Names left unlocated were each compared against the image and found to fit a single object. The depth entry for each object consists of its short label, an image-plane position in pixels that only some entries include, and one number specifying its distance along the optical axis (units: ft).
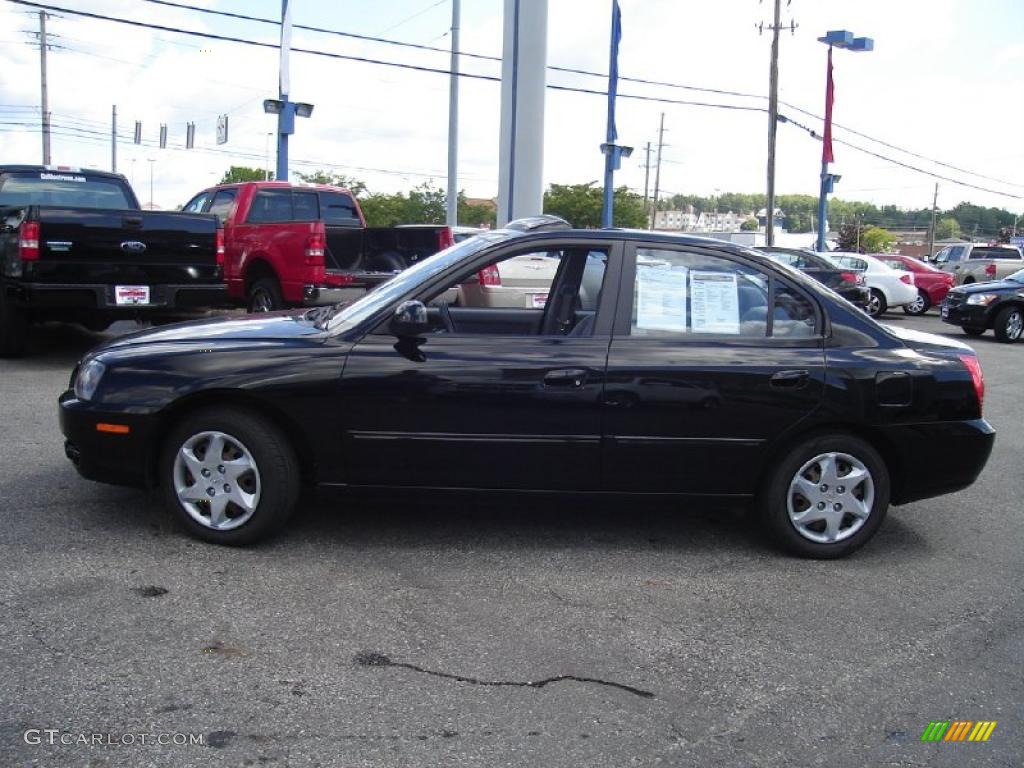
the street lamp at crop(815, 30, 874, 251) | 102.89
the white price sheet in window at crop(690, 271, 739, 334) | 15.78
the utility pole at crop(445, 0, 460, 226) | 86.38
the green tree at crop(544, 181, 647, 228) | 180.65
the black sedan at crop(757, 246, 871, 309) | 59.16
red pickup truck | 38.14
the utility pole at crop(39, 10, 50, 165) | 170.40
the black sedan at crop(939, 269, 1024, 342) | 55.72
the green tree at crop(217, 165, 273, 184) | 279.69
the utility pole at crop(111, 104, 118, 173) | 219.82
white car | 70.79
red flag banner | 108.99
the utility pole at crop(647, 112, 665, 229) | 255.50
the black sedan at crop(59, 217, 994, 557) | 14.96
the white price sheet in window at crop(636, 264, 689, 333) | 15.65
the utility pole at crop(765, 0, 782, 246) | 105.91
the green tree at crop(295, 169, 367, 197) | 221.46
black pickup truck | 29.01
